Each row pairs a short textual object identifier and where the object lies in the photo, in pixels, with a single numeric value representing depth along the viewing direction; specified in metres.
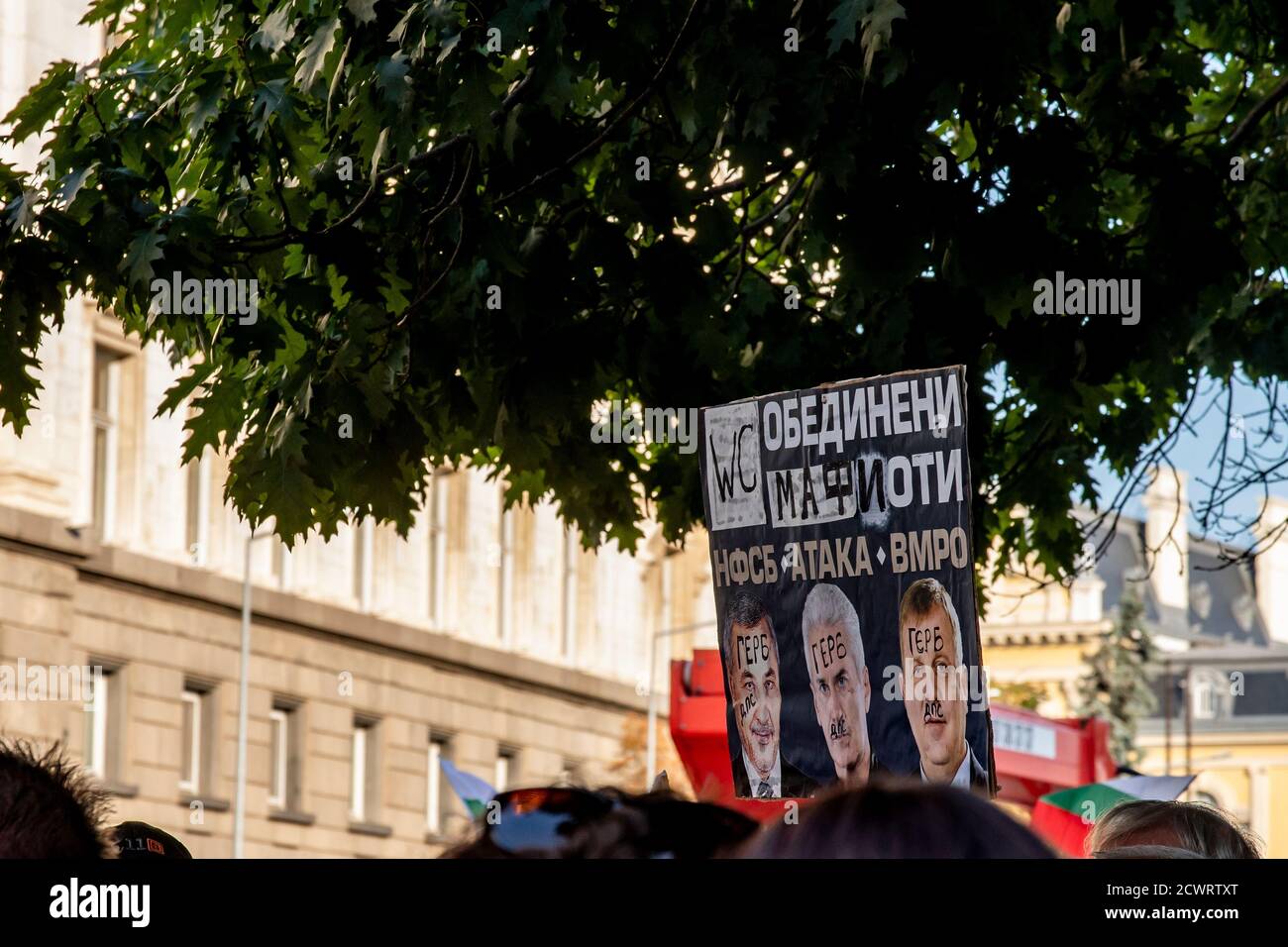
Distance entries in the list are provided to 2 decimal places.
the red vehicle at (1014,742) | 17.64
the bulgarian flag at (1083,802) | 10.71
